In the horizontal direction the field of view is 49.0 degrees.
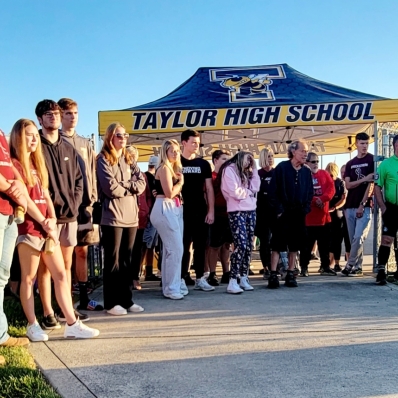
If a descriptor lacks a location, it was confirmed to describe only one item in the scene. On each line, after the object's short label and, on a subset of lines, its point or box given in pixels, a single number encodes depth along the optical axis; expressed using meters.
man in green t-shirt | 6.10
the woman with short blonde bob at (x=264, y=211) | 6.91
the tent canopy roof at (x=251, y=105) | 7.46
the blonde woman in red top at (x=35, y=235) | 3.53
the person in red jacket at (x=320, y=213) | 7.10
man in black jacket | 5.96
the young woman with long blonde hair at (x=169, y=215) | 5.19
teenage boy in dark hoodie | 3.94
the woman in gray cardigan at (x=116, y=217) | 4.54
